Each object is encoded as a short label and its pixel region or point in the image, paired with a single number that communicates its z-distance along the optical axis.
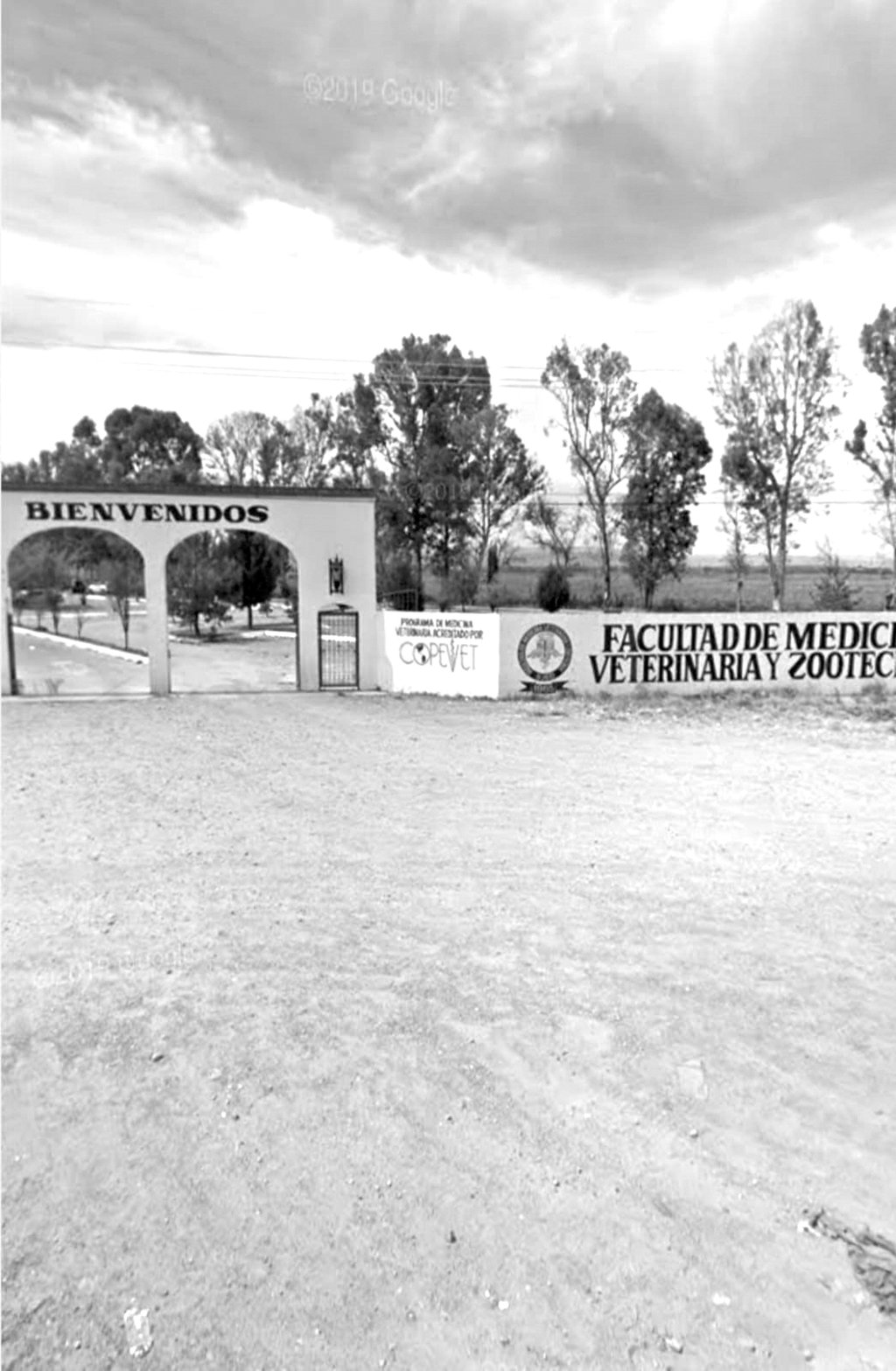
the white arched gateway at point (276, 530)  18.83
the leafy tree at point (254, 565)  42.56
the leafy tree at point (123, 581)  32.38
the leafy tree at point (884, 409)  34.31
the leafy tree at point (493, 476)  39.00
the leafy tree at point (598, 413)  40.22
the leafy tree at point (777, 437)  36.22
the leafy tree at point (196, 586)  36.03
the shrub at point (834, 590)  33.12
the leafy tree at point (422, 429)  38.88
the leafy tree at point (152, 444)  58.00
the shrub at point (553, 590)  40.78
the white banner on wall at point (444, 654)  18.03
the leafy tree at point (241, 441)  48.09
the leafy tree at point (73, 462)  58.09
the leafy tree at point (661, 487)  40.66
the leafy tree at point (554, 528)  42.38
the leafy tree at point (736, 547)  39.31
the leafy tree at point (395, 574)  37.50
